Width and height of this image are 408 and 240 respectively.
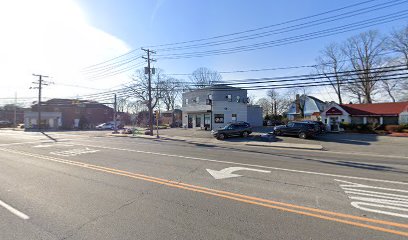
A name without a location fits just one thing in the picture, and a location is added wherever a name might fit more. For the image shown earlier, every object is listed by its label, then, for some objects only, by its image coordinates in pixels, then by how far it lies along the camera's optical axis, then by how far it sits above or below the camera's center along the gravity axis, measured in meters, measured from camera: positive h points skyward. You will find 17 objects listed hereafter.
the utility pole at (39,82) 41.62 +7.69
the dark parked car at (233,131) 25.15 -0.98
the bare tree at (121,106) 83.34 +6.49
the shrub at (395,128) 26.98 -0.92
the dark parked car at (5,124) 62.88 +0.10
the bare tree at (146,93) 44.03 +6.39
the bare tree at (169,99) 70.94 +7.41
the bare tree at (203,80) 64.69 +12.24
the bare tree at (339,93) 50.75 +6.19
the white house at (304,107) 56.47 +3.80
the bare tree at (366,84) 44.34 +7.28
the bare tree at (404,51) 36.53 +11.19
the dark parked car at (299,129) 23.47 -0.83
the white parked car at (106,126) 53.94 -0.66
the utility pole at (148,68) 28.72 +6.91
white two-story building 35.84 +2.19
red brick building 57.88 +2.34
